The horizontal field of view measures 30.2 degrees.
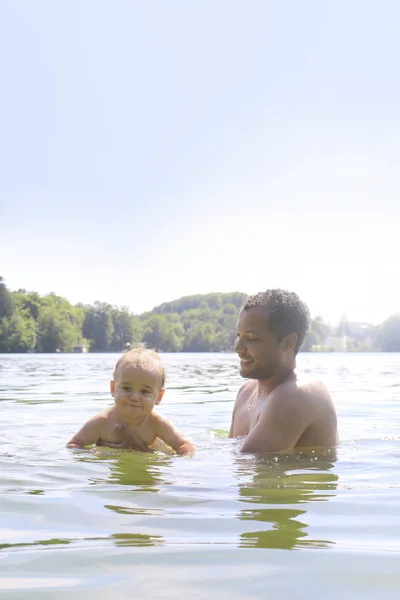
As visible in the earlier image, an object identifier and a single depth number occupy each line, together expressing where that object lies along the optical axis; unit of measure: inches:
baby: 213.0
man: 189.3
